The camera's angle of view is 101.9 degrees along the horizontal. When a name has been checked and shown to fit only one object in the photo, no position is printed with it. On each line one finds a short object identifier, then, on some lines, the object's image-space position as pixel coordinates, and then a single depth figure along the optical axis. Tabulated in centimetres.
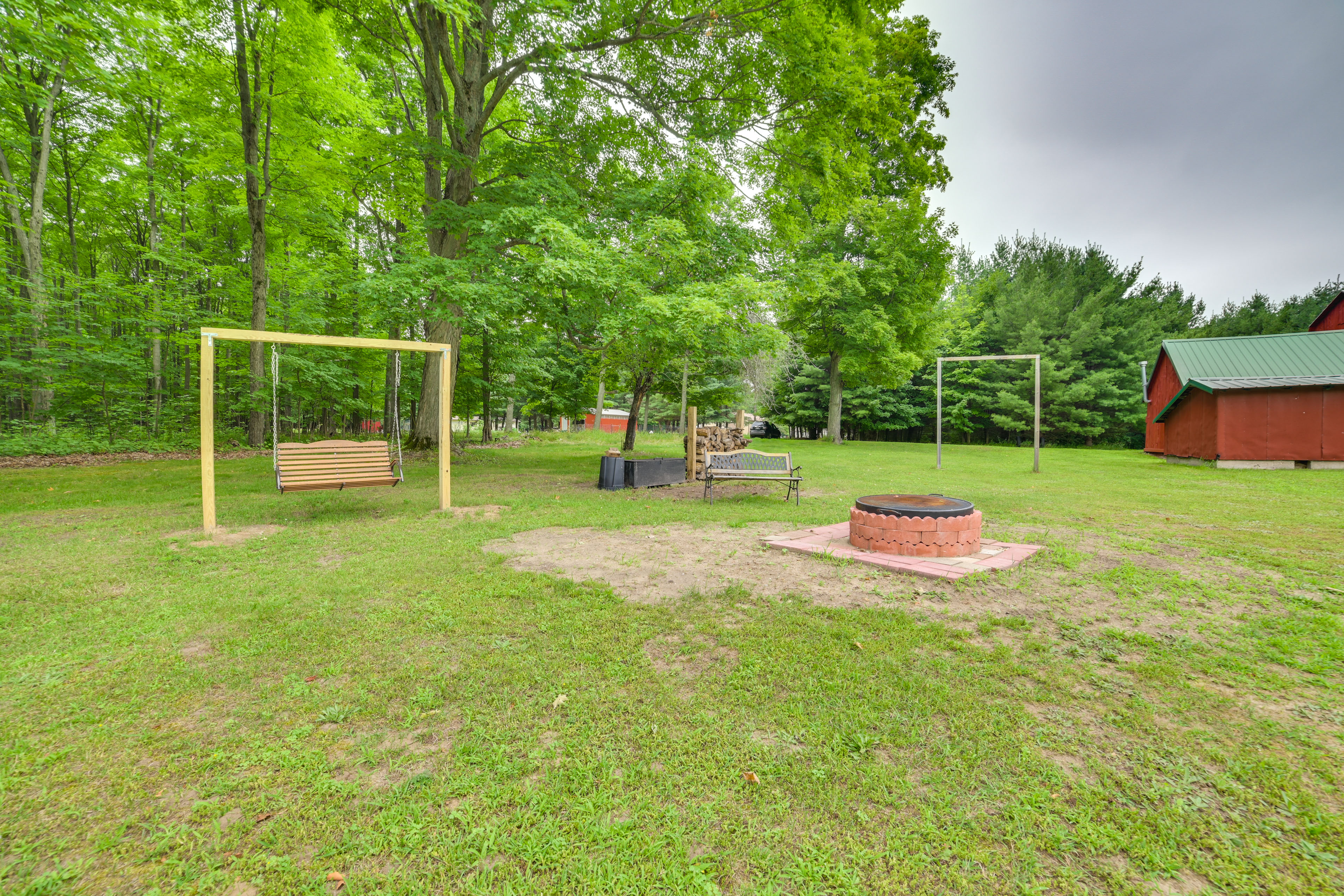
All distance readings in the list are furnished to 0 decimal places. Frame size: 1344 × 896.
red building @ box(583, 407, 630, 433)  5334
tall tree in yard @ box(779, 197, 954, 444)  2323
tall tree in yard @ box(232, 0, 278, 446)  1295
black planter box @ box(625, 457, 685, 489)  1040
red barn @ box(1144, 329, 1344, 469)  1388
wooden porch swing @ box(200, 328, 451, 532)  598
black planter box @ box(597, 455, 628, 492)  1011
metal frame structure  1300
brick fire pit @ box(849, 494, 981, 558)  527
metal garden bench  860
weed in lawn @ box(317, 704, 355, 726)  250
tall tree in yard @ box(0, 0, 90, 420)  1199
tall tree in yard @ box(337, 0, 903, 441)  1009
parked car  3718
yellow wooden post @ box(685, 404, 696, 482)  1164
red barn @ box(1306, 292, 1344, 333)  1897
